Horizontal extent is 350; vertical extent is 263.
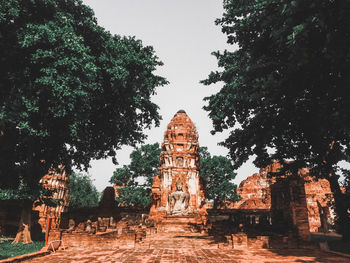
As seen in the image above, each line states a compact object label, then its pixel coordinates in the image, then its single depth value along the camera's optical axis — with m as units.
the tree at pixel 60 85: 9.31
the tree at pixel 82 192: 44.03
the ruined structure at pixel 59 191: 28.00
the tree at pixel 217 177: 38.09
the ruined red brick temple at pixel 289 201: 9.85
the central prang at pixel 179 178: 21.44
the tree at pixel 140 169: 38.72
